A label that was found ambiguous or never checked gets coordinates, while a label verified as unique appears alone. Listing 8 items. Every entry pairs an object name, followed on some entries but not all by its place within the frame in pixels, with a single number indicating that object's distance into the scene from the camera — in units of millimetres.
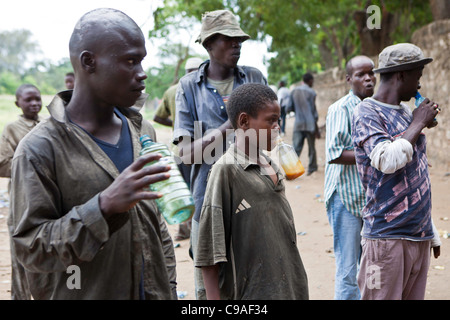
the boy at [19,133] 3797
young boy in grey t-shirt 2439
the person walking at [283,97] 17086
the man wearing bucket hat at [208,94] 3400
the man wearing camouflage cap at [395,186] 2934
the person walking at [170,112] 6441
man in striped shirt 3754
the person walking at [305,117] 11477
